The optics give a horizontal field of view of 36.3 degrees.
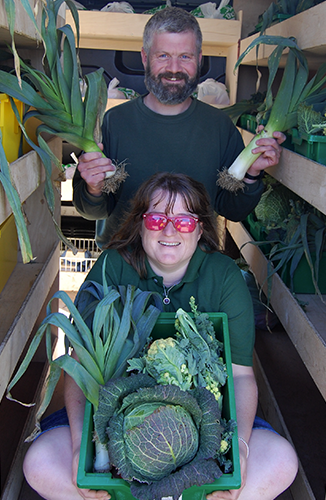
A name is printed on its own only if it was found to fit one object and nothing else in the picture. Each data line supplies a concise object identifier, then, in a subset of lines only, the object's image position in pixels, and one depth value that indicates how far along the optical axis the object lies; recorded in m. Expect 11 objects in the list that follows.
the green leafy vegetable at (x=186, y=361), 1.30
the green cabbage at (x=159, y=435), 1.12
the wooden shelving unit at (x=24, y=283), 1.55
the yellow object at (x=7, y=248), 2.06
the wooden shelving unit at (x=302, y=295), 1.71
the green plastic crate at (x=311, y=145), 1.78
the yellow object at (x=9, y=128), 1.54
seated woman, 1.54
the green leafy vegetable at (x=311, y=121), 1.86
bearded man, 2.29
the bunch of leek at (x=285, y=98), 2.07
